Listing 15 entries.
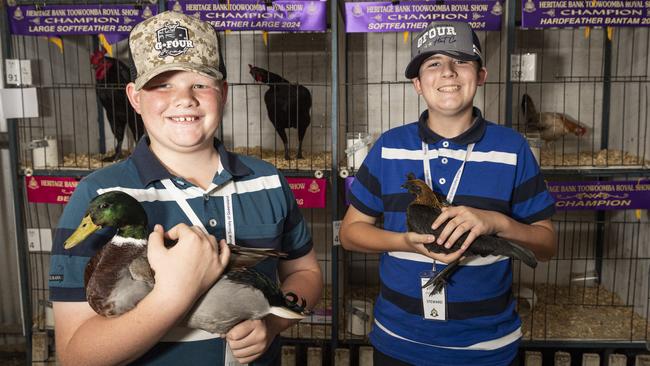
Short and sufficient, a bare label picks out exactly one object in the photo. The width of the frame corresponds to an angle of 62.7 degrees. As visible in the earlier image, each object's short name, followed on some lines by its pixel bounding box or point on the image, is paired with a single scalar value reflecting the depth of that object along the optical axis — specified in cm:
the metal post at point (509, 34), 285
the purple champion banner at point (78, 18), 297
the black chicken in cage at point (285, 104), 320
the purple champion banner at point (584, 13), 283
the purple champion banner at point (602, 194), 301
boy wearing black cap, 152
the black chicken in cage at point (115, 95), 321
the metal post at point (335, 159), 286
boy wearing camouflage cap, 83
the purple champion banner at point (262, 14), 287
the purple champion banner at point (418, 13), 287
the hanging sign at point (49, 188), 308
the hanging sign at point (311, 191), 302
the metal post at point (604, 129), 356
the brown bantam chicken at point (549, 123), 340
